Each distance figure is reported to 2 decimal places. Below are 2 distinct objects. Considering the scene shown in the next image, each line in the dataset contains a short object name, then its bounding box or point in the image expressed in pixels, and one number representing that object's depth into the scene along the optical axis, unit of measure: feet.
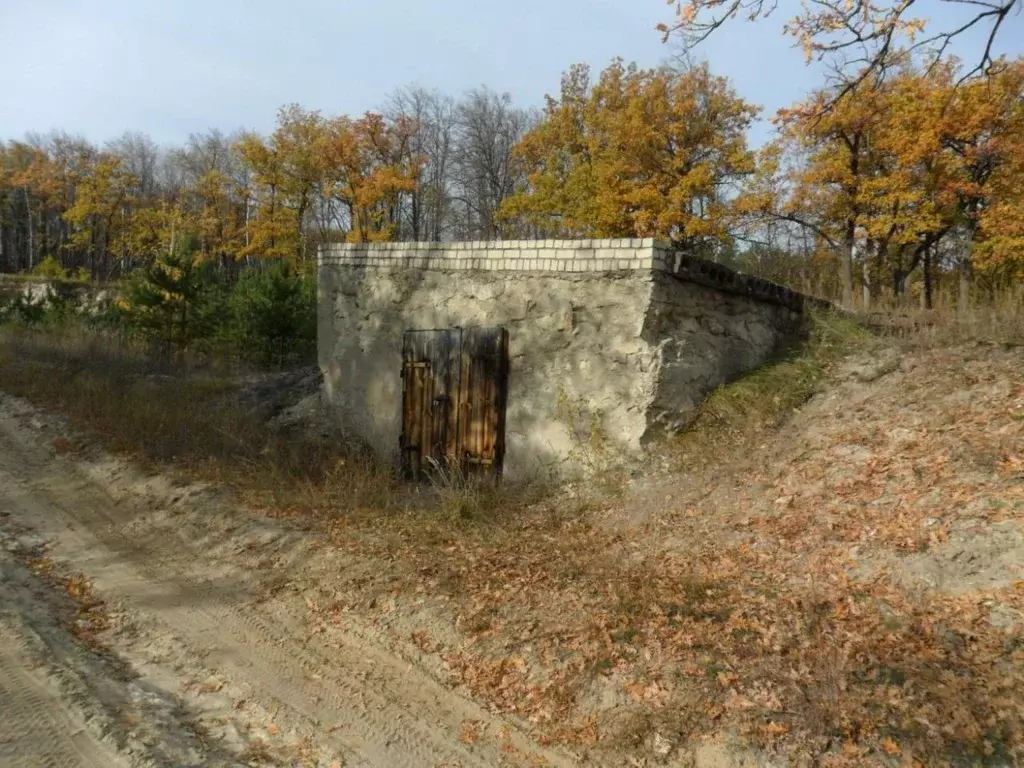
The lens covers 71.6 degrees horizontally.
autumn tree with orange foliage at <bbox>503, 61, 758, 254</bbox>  72.43
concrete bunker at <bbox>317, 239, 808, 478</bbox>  24.76
